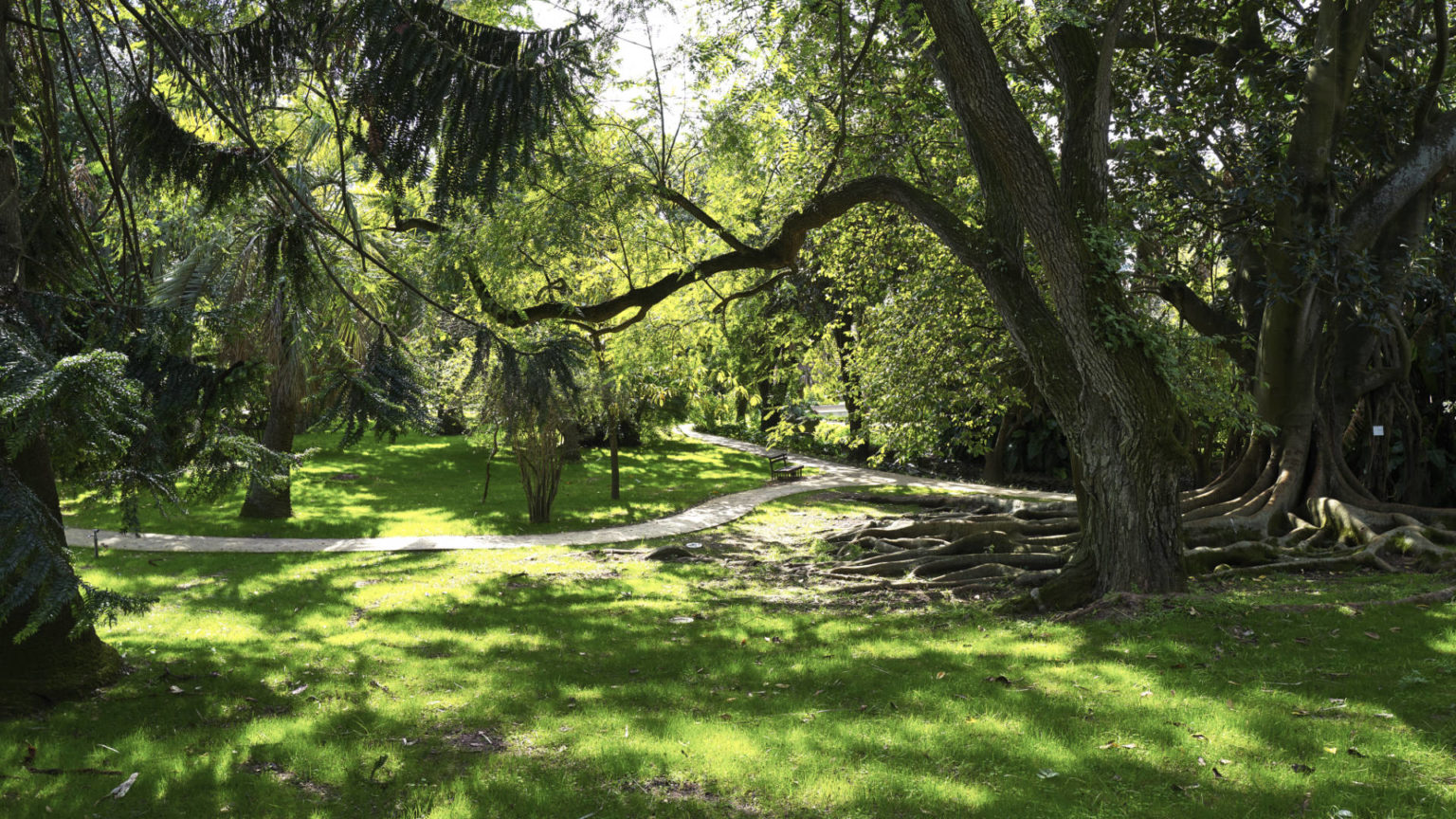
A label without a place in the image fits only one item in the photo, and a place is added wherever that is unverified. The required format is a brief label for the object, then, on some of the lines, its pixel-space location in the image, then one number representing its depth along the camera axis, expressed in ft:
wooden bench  76.84
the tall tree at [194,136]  12.32
